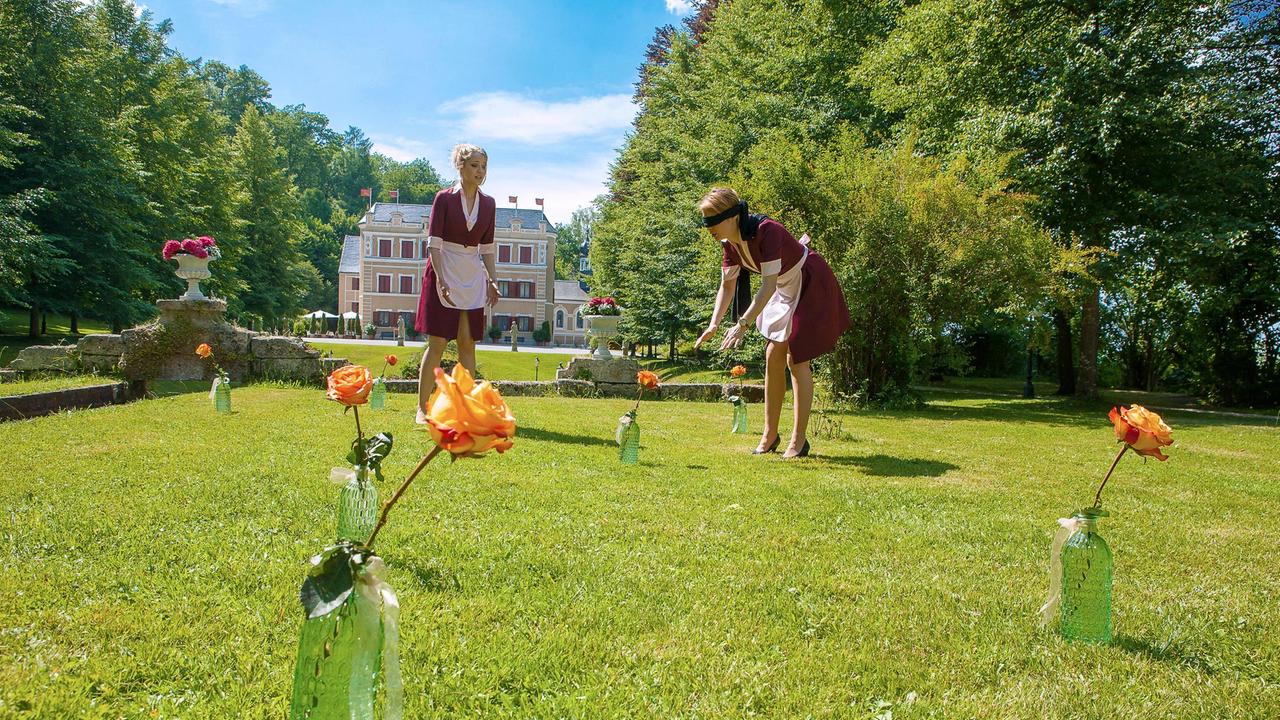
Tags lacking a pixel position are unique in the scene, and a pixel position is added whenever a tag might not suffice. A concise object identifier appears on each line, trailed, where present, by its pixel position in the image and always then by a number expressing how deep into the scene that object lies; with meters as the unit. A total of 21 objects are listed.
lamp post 18.13
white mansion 55.22
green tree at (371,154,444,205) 78.44
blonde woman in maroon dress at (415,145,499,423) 6.20
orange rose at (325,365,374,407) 2.36
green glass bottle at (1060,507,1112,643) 2.18
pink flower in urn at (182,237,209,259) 9.87
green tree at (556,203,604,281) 84.88
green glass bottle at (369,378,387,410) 7.32
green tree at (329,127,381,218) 73.62
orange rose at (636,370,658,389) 5.84
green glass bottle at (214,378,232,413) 6.41
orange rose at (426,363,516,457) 1.12
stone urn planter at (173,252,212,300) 9.88
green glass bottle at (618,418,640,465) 4.83
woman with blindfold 5.39
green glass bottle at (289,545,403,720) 1.29
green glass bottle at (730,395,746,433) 6.84
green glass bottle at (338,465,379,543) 2.30
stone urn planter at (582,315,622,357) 12.44
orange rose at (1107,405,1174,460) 2.25
